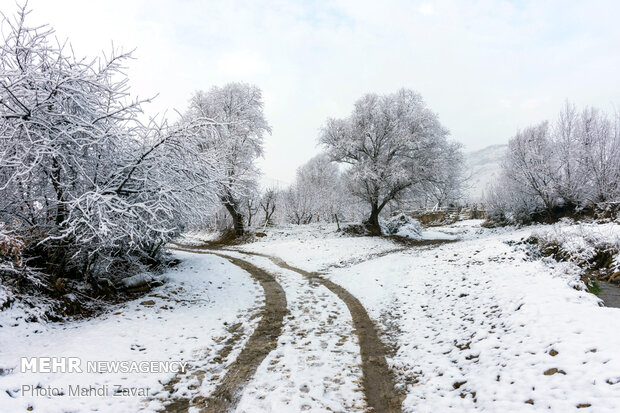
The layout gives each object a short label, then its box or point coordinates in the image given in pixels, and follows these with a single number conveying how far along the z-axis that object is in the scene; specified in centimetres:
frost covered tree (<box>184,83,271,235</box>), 2428
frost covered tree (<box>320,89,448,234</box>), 2303
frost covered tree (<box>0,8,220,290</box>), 618
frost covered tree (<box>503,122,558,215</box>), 2320
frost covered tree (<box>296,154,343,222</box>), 3769
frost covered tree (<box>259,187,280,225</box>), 3891
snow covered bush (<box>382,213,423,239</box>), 2763
